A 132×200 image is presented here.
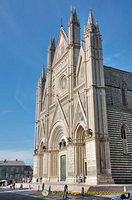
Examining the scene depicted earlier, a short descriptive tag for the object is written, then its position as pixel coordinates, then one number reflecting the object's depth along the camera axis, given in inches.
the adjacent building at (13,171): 2432.3
